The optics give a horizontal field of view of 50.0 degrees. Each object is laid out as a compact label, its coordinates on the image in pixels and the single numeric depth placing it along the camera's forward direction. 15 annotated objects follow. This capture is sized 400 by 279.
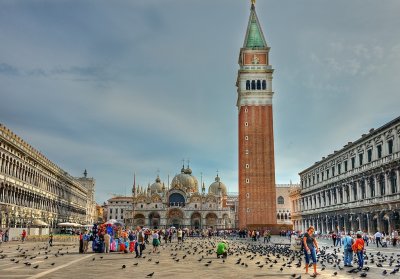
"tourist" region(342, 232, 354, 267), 18.22
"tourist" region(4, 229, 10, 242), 43.25
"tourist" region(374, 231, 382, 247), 33.89
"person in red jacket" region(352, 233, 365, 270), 17.33
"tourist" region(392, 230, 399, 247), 35.82
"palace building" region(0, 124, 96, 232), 45.31
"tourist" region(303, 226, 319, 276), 15.48
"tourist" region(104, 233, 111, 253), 27.22
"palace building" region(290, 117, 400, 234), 40.91
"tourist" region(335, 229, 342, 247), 41.22
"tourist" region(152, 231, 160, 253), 28.10
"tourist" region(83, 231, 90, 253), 27.78
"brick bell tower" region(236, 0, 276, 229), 75.38
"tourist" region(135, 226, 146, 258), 23.53
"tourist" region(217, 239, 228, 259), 23.12
